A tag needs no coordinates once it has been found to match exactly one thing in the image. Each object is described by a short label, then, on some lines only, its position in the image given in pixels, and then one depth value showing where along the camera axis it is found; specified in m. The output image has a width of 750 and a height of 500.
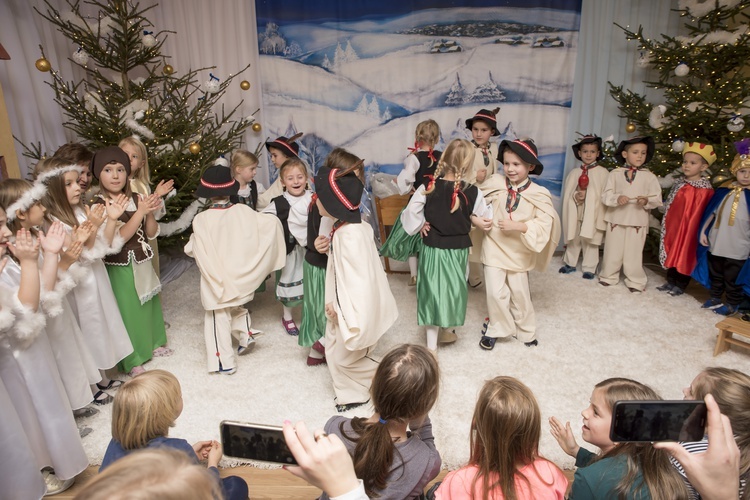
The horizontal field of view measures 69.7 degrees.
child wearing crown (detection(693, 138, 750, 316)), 4.23
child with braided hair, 3.56
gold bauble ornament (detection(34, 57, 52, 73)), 4.34
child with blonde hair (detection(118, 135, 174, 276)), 3.94
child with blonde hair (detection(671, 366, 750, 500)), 1.60
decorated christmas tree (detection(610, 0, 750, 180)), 4.82
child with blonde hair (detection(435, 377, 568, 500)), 1.60
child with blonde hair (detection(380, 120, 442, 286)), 4.84
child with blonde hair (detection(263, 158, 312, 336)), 3.72
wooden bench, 3.63
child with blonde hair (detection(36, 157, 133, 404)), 3.02
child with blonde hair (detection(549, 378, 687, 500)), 1.58
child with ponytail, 1.71
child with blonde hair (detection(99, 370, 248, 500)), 1.79
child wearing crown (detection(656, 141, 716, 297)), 4.53
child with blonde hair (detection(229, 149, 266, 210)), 4.23
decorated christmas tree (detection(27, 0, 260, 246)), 4.68
